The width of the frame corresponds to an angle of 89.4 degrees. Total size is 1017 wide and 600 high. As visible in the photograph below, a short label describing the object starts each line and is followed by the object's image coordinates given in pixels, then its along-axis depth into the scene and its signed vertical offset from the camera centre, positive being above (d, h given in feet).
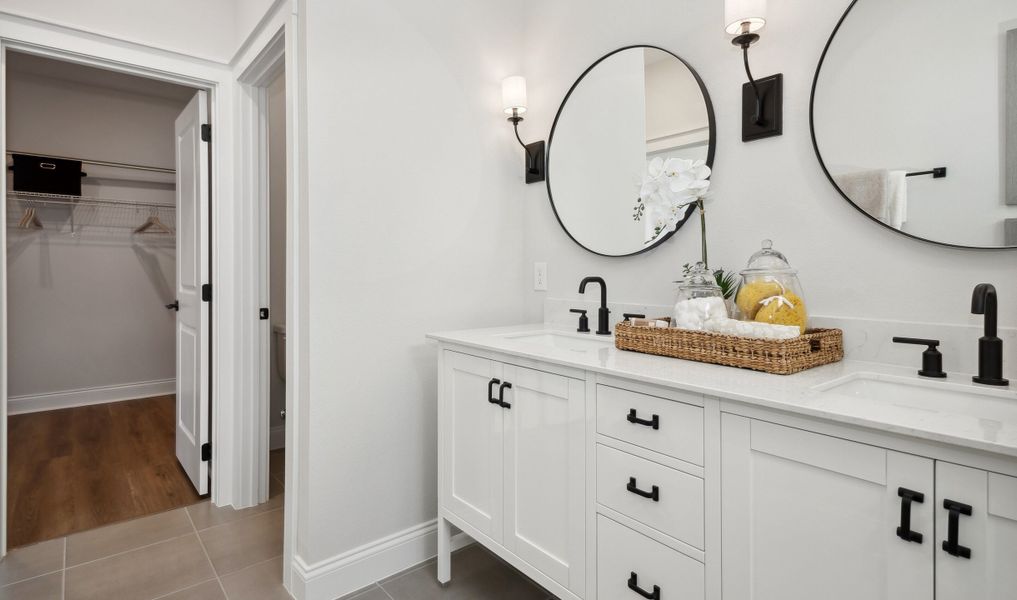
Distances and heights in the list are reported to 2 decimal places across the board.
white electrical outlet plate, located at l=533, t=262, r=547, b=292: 7.41 +0.26
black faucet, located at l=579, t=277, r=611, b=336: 6.03 -0.29
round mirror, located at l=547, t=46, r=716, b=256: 5.55 +1.87
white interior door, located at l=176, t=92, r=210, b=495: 8.21 +0.11
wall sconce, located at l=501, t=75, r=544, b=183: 7.02 +2.54
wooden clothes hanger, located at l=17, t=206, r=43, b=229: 12.87 +1.95
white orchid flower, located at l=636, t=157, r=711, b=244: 4.89 +1.04
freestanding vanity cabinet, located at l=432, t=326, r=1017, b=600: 2.50 -1.19
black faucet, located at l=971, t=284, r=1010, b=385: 3.25 -0.37
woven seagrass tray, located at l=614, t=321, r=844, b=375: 3.74 -0.44
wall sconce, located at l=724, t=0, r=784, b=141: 4.51 +1.93
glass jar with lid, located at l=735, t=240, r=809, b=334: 4.20 +0.01
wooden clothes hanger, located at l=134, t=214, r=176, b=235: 14.55 +2.02
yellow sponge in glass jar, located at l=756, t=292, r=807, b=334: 4.18 -0.14
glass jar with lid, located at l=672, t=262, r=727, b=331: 4.47 -0.06
